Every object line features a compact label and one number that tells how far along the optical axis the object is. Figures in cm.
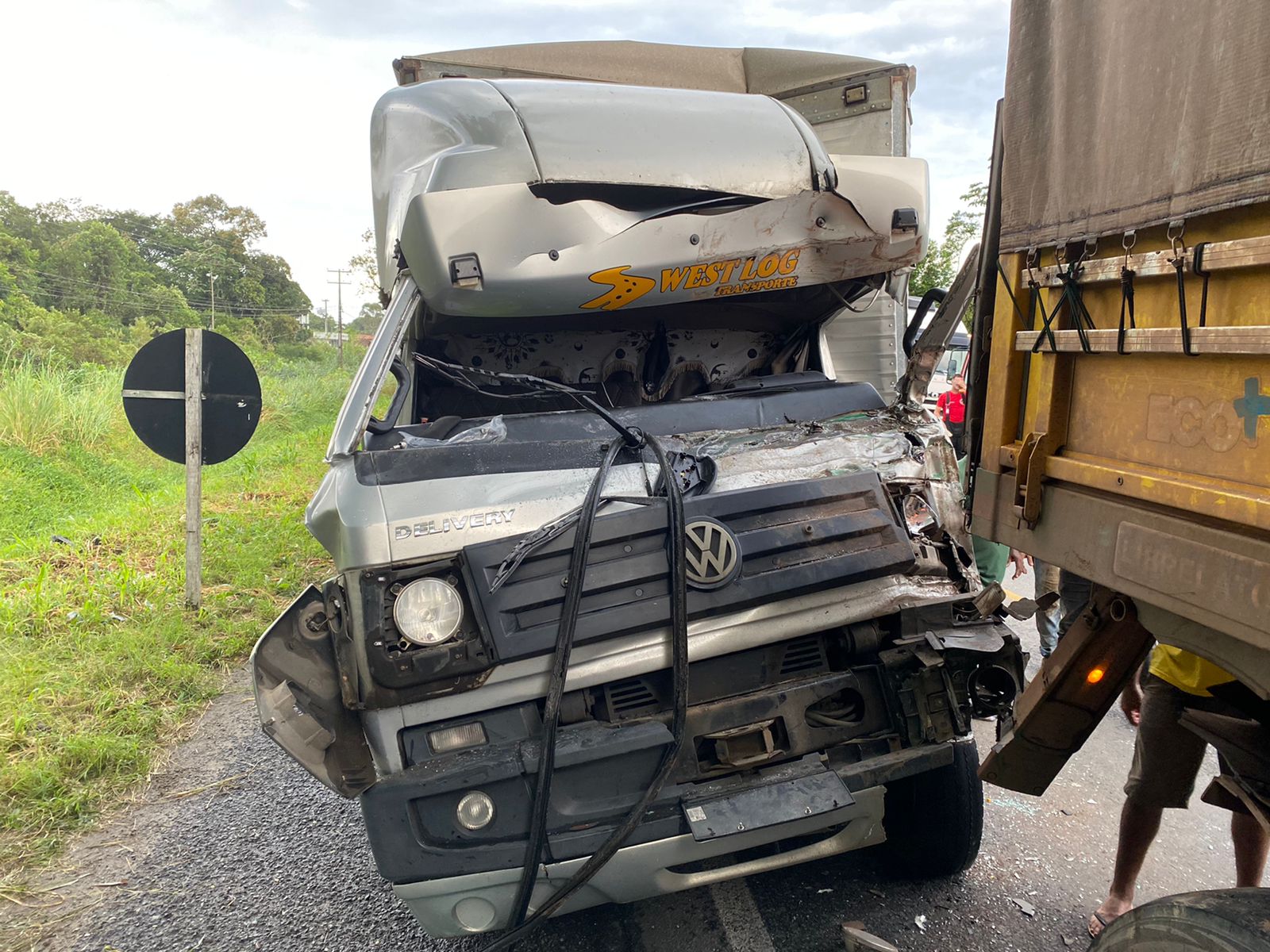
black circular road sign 527
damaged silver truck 218
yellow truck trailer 129
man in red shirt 621
